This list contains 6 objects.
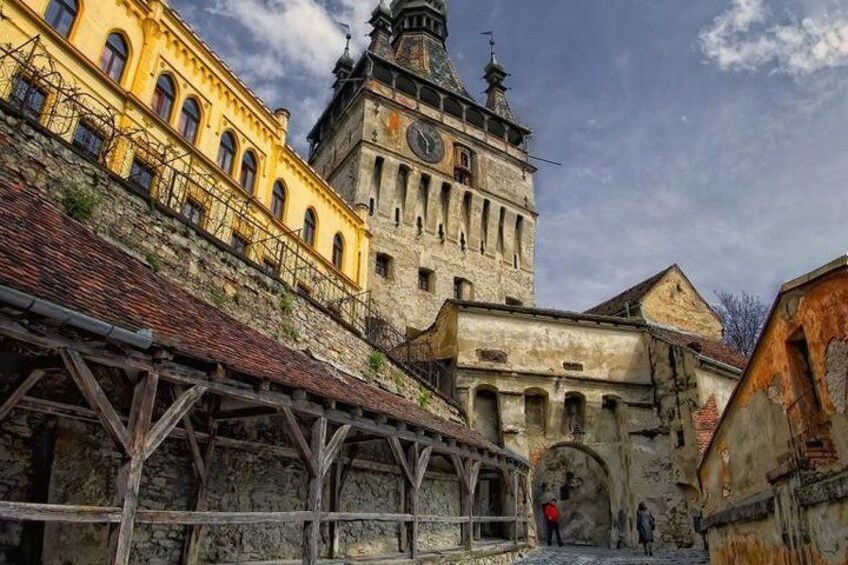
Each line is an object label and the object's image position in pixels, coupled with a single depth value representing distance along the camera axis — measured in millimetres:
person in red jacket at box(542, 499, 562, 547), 19000
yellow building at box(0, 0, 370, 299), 12766
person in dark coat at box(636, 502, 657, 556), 15930
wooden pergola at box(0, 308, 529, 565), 5156
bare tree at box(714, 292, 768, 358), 31875
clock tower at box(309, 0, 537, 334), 28984
